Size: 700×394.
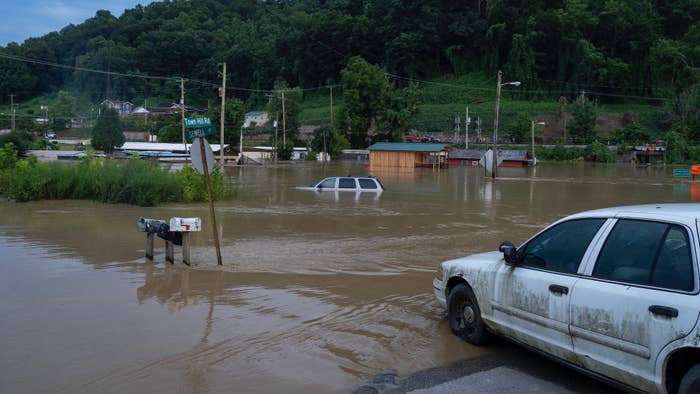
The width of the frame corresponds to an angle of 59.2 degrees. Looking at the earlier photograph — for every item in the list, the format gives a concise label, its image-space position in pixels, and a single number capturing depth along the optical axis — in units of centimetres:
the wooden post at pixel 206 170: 1020
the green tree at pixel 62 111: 10800
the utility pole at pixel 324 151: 7639
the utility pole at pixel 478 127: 9678
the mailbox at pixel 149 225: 1042
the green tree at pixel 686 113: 8738
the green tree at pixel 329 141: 7900
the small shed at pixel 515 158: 7238
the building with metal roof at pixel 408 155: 6069
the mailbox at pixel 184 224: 1004
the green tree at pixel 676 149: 7731
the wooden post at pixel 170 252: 1073
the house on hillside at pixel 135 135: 10688
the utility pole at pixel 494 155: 4157
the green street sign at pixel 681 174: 4797
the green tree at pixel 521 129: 9306
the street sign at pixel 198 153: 1048
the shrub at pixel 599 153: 7966
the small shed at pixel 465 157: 7362
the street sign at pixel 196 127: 993
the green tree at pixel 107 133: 7762
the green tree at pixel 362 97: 8581
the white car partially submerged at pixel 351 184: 2575
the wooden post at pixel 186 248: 1052
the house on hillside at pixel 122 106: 12725
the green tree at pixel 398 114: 8300
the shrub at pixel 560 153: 8244
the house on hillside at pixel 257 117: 11889
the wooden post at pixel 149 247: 1111
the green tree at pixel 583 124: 9269
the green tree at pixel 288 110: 8928
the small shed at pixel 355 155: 8019
